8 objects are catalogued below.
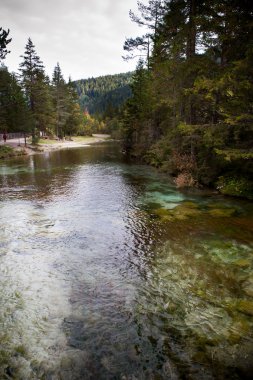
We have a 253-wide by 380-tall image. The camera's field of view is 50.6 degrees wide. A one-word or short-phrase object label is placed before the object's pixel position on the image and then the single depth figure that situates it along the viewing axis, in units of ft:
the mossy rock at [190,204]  45.99
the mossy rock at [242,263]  26.33
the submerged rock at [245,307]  19.74
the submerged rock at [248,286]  22.15
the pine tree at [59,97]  226.79
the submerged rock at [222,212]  41.12
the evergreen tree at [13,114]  149.18
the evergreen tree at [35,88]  175.32
